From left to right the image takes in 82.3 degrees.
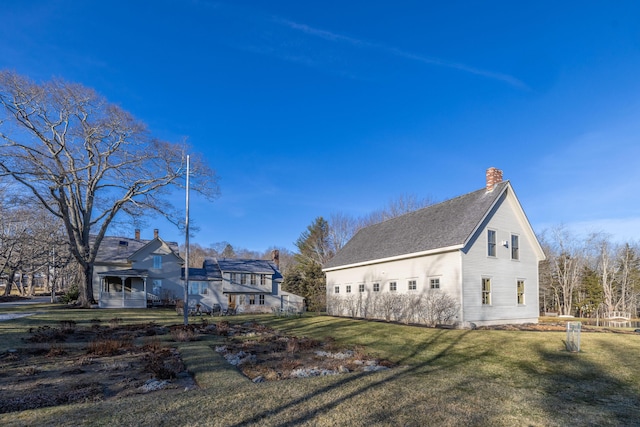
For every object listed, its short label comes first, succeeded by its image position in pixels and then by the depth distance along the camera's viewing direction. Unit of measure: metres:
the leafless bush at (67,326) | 13.98
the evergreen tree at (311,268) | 41.22
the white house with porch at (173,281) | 32.78
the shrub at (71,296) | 33.38
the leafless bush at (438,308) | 17.53
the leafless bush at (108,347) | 9.60
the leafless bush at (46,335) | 11.80
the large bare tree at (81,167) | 23.95
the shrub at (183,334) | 12.62
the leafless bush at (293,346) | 10.62
